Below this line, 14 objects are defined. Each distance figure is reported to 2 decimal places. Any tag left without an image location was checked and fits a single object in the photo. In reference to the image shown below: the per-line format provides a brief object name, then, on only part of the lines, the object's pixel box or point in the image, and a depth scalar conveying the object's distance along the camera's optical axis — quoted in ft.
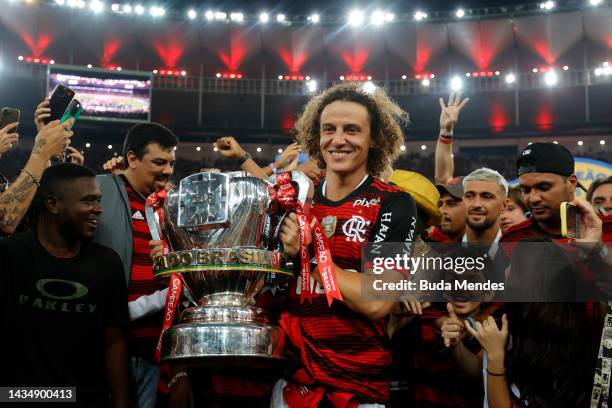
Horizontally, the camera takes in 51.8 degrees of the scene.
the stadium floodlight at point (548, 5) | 80.18
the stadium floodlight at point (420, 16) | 83.82
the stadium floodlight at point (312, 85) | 81.56
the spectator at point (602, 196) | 13.97
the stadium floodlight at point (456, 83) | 81.47
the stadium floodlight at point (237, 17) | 83.71
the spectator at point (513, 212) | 14.46
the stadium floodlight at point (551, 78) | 78.12
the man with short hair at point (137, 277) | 9.07
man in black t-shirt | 7.68
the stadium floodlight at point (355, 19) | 83.41
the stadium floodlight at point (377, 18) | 83.47
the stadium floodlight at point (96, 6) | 78.07
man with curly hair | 6.26
